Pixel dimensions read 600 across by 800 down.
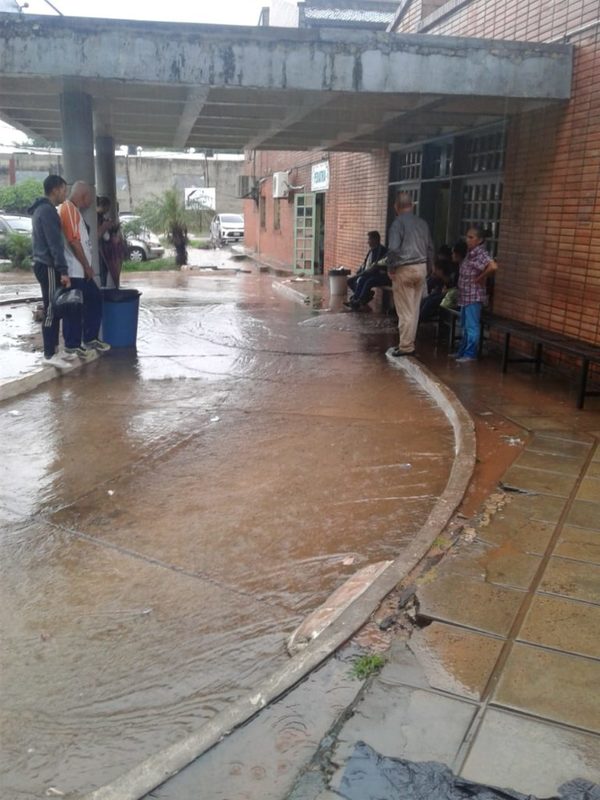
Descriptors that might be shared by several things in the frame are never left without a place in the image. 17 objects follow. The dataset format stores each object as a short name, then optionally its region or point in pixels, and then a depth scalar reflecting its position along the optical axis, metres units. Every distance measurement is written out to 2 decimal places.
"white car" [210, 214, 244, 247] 38.12
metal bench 6.55
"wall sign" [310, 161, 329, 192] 18.48
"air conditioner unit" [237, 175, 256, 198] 28.81
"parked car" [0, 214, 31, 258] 23.27
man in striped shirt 7.92
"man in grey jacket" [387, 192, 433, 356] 8.30
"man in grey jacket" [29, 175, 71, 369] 7.57
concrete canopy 7.07
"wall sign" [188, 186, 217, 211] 34.88
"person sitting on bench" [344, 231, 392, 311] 12.90
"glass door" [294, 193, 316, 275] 20.72
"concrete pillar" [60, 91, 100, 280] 8.36
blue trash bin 9.13
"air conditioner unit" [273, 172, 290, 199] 22.36
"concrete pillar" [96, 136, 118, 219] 13.26
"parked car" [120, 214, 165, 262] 25.64
